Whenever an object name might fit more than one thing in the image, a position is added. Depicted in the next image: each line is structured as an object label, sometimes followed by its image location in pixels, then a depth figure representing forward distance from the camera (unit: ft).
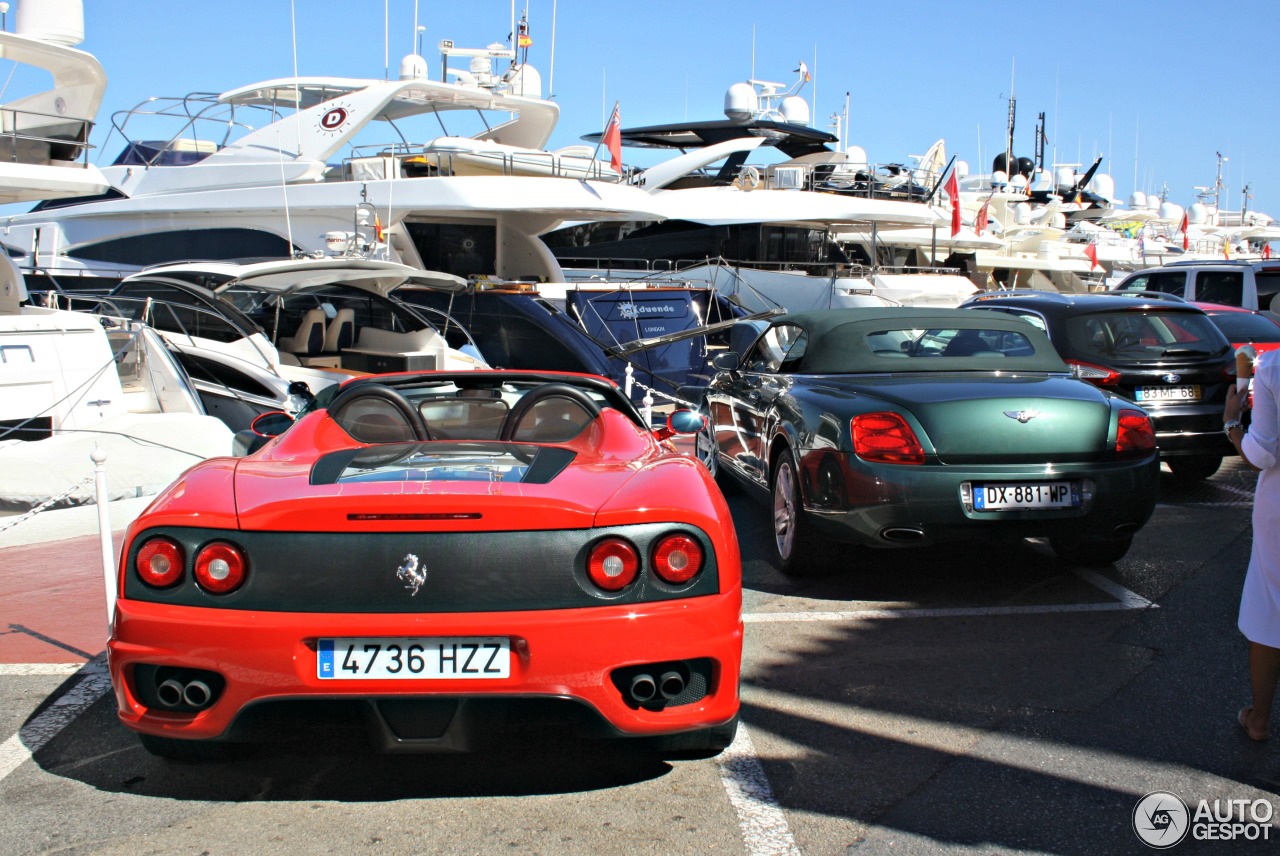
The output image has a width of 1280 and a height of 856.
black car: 27.63
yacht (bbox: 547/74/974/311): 76.23
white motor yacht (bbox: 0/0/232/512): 28.43
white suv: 49.60
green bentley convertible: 17.84
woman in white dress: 11.93
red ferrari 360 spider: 10.08
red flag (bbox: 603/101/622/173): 67.15
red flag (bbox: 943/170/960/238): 85.71
